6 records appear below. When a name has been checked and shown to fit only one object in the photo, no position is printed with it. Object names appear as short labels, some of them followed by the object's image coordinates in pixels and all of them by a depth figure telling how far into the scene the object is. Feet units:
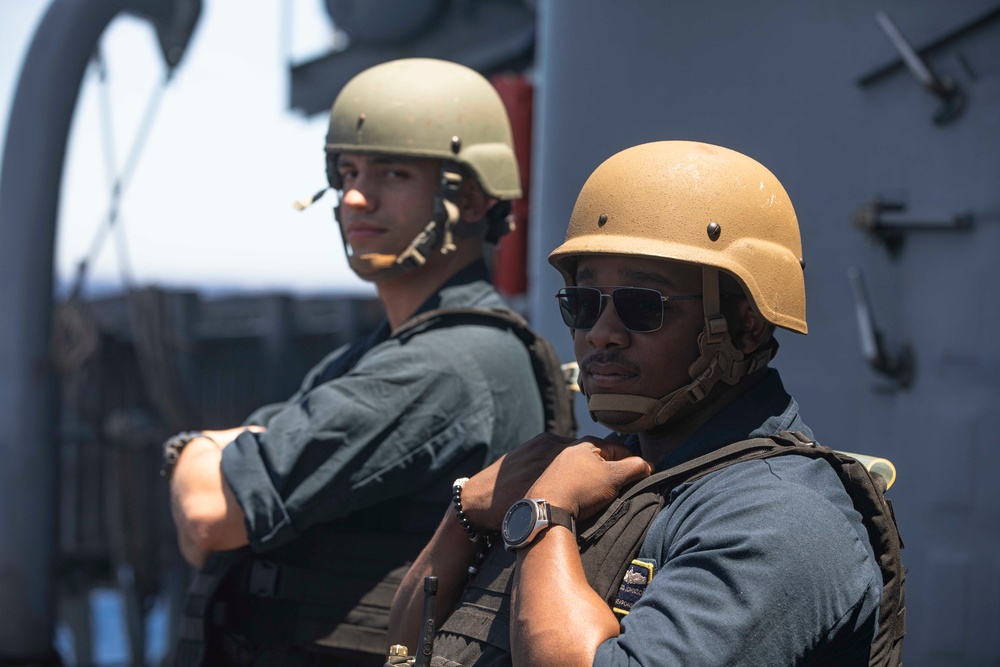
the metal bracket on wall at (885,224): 24.54
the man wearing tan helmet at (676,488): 10.26
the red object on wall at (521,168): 44.70
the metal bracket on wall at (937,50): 23.67
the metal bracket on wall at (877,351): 24.41
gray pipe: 42.88
